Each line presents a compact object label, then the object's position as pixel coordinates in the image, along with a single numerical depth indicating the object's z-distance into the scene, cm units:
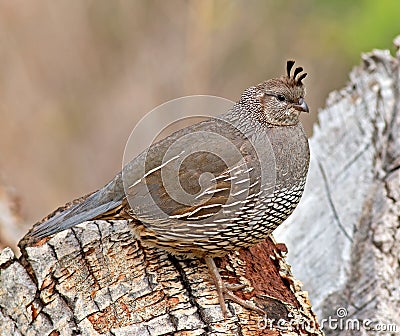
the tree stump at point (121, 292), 627
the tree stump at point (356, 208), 810
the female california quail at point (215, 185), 720
